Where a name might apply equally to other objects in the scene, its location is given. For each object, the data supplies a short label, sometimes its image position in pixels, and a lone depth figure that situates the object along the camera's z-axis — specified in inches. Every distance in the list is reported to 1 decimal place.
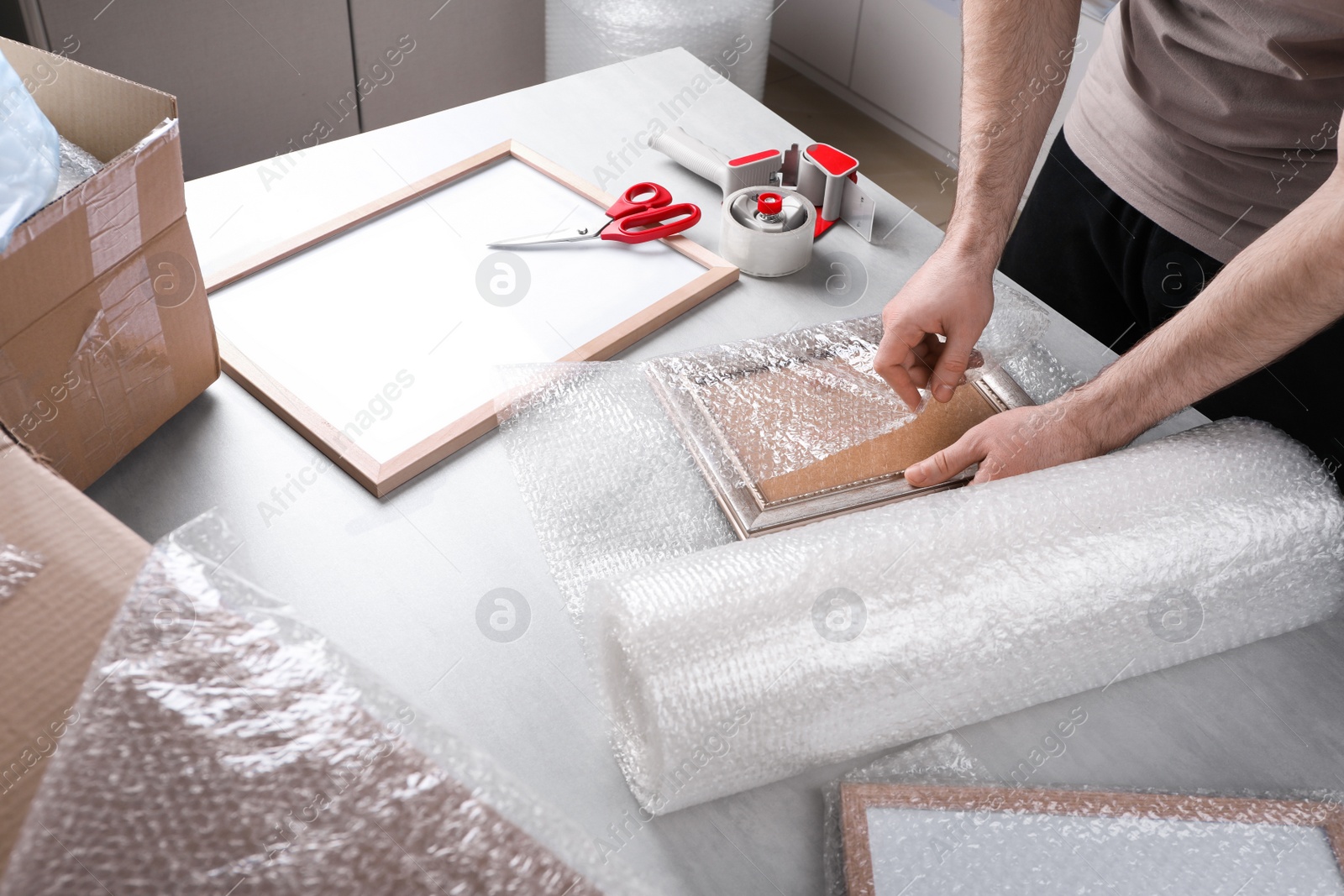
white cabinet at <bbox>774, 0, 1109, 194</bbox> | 110.0
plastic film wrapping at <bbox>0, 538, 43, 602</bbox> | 18.2
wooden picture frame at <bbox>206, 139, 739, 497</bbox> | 33.4
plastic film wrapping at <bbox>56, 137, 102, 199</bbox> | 30.0
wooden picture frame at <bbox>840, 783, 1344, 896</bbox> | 25.0
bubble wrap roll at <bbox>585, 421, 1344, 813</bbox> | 24.2
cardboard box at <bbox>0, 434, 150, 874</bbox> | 16.0
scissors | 43.4
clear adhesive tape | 42.5
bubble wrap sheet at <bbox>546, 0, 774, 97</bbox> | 83.4
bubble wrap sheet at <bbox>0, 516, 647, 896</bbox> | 14.4
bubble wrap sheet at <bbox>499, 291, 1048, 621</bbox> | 32.0
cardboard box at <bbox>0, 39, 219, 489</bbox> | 26.4
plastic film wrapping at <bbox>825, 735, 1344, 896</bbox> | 23.7
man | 31.7
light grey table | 25.6
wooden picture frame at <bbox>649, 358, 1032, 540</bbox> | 32.4
